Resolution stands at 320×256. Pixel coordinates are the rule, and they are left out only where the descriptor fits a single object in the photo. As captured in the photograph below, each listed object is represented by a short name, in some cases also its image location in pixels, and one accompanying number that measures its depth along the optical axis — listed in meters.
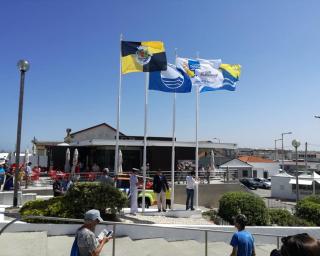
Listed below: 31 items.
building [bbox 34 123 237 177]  32.84
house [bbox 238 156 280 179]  68.38
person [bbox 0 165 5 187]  18.36
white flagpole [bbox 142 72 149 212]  15.64
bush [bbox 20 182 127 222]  11.35
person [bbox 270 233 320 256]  3.17
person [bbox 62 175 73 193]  19.02
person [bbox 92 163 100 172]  29.42
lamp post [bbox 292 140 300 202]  24.81
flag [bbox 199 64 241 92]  17.89
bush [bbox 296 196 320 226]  15.49
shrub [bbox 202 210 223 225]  13.88
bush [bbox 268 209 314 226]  14.61
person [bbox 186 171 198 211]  15.88
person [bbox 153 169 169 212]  15.30
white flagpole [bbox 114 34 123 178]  15.49
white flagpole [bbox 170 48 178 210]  16.50
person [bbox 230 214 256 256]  6.71
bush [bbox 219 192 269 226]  13.79
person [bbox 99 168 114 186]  12.58
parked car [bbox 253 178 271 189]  57.19
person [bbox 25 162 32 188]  21.56
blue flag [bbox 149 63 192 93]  15.99
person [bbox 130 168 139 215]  14.09
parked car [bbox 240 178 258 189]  54.28
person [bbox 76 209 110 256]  5.54
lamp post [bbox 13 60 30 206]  13.05
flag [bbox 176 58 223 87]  17.16
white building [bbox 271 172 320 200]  41.25
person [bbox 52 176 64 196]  16.30
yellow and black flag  15.48
